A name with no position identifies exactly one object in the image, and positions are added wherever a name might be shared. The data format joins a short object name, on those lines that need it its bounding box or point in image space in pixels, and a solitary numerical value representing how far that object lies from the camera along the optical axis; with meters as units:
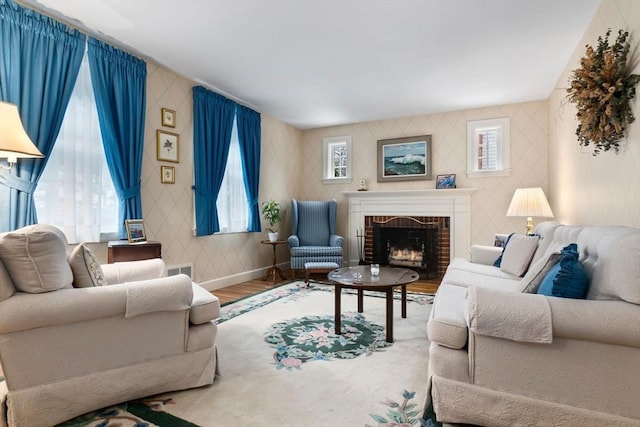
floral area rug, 1.62
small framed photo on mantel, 5.10
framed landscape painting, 5.32
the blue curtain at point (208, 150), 4.04
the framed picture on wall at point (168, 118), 3.67
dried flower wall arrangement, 2.09
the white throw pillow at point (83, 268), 1.76
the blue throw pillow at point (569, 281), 1.57
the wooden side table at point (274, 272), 4.82
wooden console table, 2.83
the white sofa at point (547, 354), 1.35
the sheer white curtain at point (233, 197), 4.53
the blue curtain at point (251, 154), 4.78
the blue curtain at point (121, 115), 3.04
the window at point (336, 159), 5.96
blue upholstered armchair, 5.40
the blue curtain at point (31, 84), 2.40
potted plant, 5.00
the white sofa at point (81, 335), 1.48
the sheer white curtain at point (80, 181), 2.74
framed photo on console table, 3.04
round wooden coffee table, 2.58
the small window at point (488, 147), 4.83
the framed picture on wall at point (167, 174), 3.64
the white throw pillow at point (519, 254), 2.84
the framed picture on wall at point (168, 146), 3.62
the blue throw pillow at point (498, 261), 3.36
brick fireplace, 5.09
